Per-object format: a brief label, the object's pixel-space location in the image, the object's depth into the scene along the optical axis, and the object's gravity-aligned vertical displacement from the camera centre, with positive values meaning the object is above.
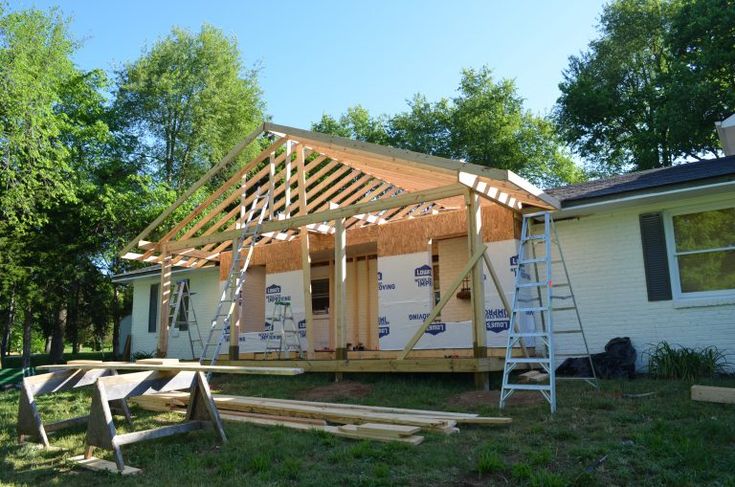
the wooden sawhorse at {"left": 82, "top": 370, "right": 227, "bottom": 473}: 4.84 -0.73
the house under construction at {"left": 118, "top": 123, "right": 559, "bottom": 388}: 8.63 +1.60
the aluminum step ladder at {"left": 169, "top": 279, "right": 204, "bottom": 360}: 14.87 +0.43
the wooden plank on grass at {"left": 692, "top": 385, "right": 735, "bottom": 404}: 5.77 -0.79
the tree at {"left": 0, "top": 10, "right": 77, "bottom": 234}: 15.57 +6.08
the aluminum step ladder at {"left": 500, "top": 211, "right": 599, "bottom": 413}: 9.39 +0.14
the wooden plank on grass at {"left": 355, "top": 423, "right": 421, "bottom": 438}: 5.19 -0.99
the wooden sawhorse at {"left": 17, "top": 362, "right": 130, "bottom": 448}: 5.78 -0.65
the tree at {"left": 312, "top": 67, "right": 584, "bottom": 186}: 30.78 +11.29
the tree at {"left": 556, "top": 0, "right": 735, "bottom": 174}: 21.06 +10.22
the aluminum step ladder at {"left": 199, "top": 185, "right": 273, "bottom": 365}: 11.17 +1.89
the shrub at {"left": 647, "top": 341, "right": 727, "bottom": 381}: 8.23 -0.64
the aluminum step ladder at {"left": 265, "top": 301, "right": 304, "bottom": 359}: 11.97 -0.11
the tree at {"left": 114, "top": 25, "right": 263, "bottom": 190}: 25.25 +10.38
